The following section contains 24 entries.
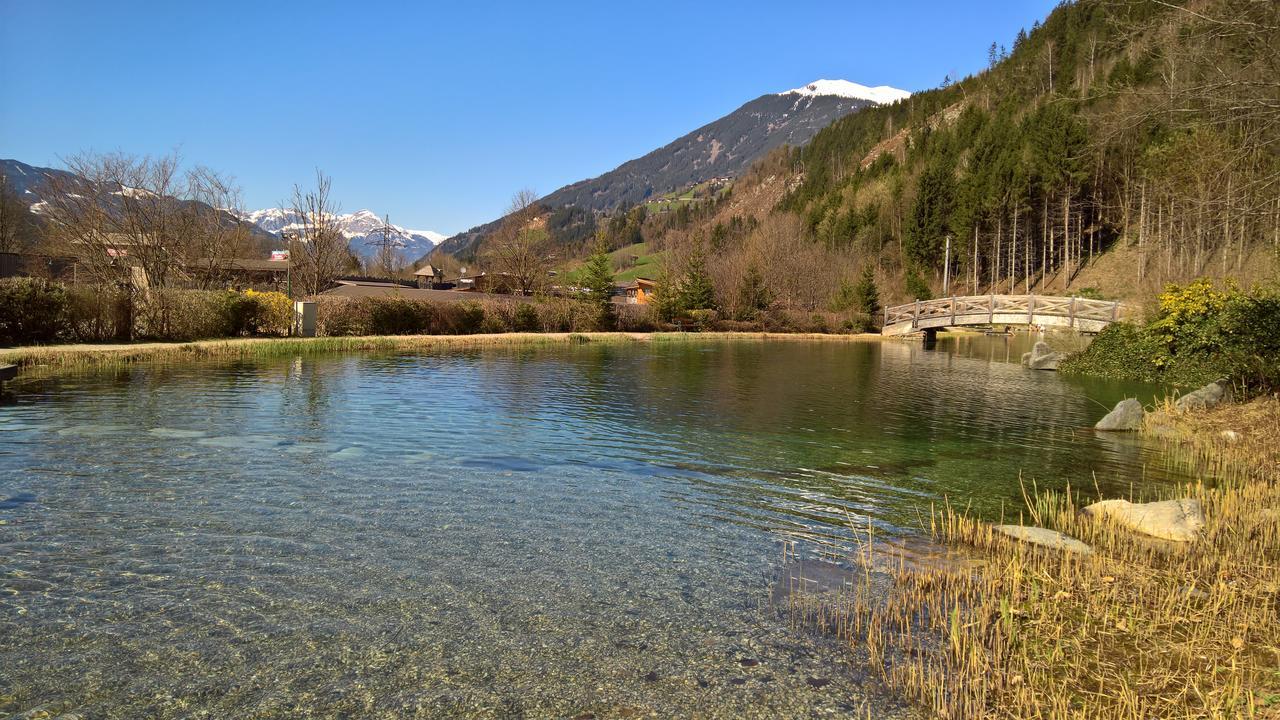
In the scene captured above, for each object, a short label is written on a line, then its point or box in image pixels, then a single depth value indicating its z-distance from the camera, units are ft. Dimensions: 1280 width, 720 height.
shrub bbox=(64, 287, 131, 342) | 84.64
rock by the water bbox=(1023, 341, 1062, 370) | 99.09
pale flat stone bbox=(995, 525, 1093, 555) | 22.75
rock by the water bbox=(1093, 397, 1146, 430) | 49.52
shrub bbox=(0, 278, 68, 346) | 77.49
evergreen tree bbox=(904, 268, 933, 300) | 223.71
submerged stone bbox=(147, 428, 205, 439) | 39.06
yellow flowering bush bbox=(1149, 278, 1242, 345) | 67.34
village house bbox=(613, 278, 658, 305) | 374.84
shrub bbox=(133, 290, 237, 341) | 94.38
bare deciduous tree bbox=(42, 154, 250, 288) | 126.11
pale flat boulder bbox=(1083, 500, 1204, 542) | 24.06
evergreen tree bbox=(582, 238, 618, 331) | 171.22
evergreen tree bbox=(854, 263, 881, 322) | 203.31
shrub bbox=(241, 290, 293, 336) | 109.50
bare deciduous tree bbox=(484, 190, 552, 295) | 203.31
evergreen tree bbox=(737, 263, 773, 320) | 197.16
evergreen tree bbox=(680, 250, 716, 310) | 195.31
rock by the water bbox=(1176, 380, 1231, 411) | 49.93
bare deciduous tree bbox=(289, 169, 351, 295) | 170.30
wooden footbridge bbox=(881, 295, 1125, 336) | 134.41
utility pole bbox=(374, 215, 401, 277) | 387.84
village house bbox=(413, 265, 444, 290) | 374.47
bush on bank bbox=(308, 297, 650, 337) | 122.52
